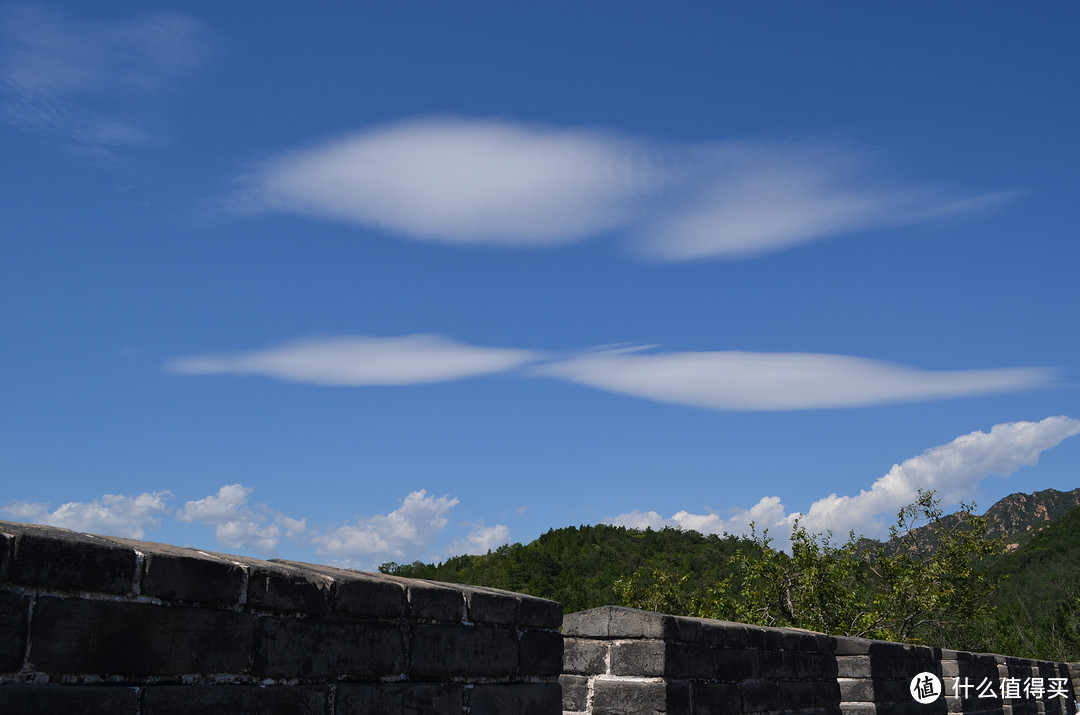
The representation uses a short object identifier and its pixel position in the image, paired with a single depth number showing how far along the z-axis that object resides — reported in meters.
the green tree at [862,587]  20.39
